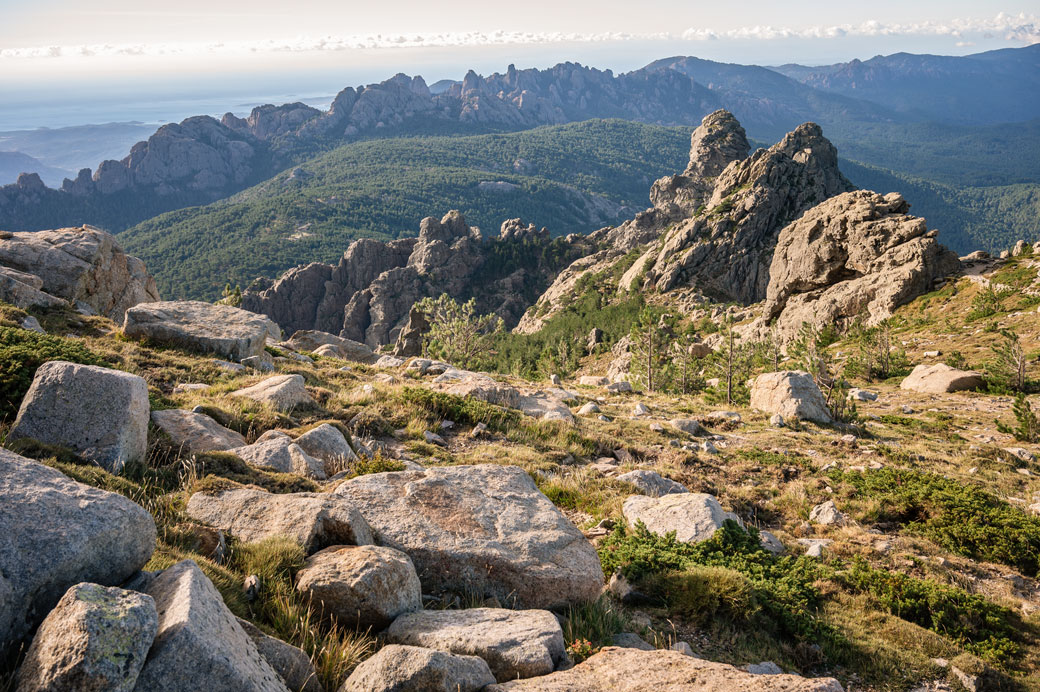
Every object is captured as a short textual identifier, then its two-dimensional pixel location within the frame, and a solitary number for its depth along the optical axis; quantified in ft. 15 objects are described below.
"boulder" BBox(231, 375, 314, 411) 38.63
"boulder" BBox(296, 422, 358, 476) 30.71
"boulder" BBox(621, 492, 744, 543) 27.37
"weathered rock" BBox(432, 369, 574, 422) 52.80
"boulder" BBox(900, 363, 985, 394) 71.61
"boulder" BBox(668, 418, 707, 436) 53.88
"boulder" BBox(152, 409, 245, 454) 28.20
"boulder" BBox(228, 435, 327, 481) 27.86
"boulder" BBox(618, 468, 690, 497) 35.22
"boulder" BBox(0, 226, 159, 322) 72.13
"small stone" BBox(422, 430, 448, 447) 40.11
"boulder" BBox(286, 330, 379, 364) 108.06
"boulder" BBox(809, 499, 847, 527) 33.01
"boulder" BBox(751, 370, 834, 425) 58.54
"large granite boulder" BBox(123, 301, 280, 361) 54.65
